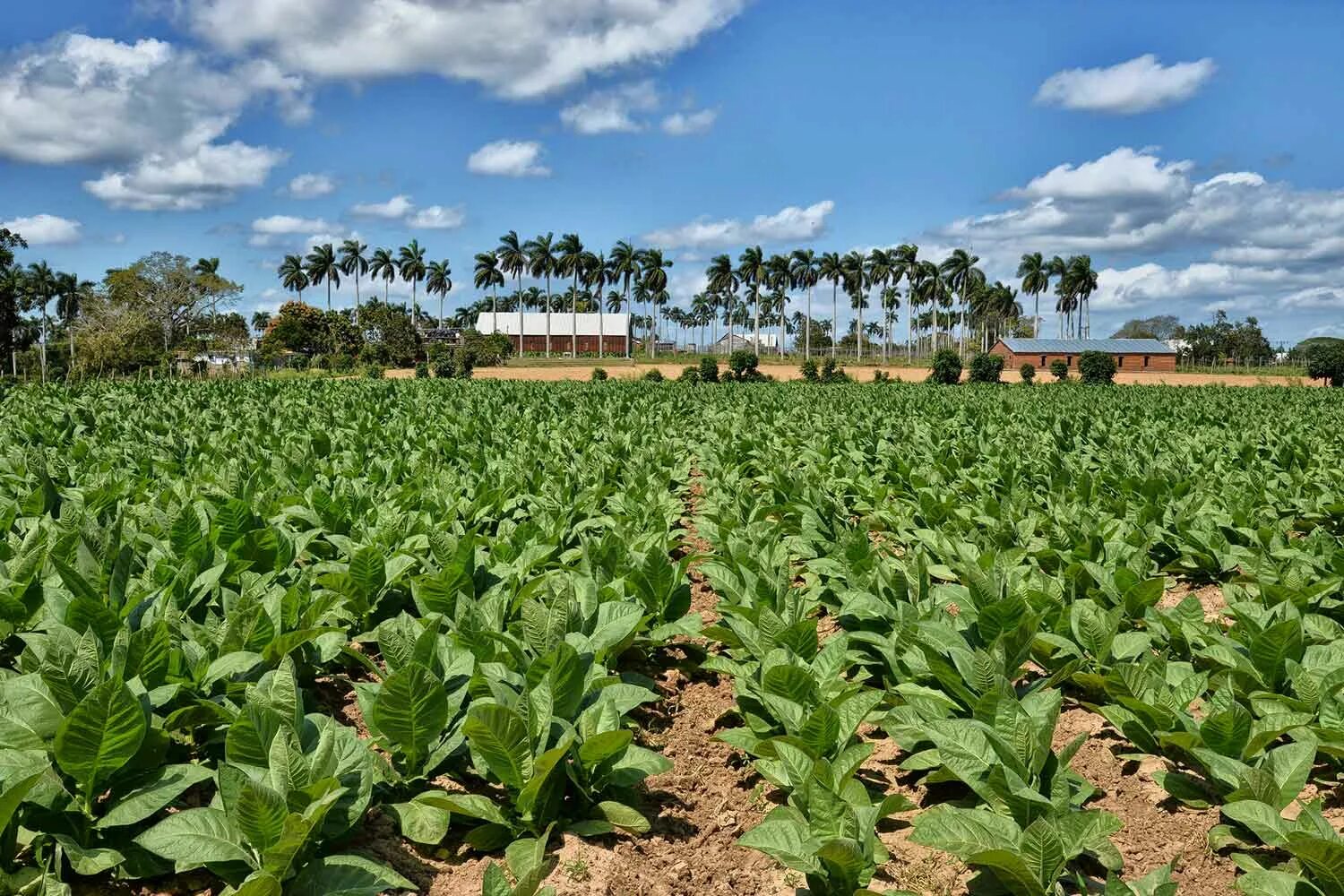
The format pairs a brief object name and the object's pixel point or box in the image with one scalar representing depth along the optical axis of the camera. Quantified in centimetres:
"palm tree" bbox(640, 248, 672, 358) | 11175
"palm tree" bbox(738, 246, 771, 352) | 10788
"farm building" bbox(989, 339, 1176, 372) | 9181
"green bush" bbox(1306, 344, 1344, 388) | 5569
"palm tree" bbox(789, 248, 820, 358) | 11000
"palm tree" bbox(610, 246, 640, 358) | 11088
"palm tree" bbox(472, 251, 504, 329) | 11400
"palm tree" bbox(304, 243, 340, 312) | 11444
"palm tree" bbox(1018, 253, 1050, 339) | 11488
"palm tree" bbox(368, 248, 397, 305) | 11531
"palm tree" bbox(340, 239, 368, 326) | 11444
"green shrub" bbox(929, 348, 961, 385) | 5678
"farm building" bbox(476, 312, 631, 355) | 11994
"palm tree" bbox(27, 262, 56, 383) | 10950
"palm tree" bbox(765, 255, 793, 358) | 10894
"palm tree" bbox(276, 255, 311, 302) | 11712
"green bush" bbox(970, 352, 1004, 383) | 5975
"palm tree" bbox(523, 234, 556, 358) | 11131
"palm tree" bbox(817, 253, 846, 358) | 11088
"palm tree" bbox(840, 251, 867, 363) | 11125
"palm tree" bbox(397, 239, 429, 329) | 11619
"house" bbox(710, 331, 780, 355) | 14650
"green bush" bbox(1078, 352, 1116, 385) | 5822
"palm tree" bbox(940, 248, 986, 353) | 11306
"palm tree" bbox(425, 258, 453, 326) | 11994
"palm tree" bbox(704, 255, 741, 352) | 11044
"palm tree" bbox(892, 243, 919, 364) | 11169
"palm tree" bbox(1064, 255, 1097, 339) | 11131
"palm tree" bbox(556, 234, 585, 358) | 11000
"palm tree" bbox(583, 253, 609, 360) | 11088
